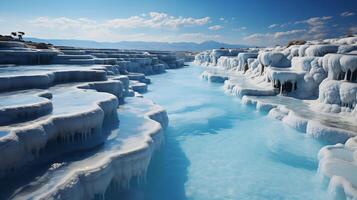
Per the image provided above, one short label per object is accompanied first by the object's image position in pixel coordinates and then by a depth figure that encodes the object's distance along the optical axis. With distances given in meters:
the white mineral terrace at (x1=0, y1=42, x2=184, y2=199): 5.29
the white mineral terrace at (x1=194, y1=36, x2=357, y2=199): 7.62
